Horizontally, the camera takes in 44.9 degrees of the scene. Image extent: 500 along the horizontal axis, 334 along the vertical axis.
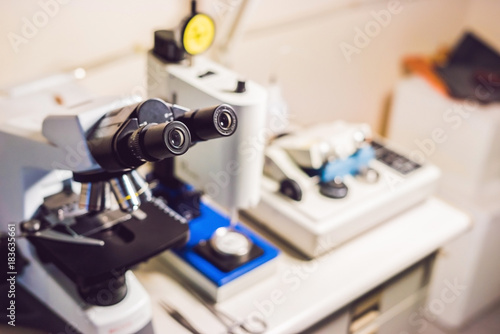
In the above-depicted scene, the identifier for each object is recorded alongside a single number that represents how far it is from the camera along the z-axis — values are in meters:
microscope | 0.93
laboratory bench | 1.24
